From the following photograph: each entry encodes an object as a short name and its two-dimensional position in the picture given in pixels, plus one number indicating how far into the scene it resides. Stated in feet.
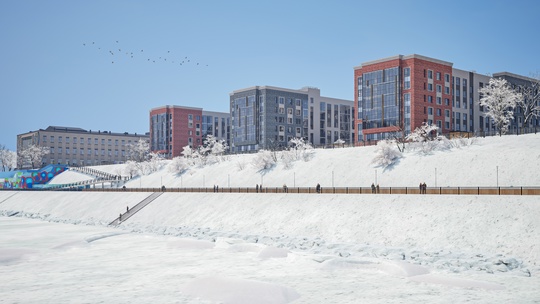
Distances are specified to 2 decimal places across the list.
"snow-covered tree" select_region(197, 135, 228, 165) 339.98
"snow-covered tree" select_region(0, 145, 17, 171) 653.30
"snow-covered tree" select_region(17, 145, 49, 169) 570.87
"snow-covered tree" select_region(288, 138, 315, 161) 282.15
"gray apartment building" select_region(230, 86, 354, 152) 456.86
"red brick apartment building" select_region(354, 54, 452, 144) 331.77
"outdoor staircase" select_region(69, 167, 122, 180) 424.70
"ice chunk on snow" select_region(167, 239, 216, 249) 145.89
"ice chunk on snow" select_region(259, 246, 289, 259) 126.11
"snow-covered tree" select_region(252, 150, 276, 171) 285.64
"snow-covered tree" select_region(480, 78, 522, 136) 299.58
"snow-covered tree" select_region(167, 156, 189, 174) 342.64
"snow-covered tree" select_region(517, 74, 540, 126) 414.86
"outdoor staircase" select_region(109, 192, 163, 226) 226.52
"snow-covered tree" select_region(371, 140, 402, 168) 235.20
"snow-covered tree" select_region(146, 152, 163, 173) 373.40
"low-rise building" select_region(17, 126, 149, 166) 612.70
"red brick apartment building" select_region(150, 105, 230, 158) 540.11
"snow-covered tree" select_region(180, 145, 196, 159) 363.35
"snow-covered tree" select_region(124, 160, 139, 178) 377.50
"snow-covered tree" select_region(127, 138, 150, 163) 512.22
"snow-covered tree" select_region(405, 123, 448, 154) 233.76
